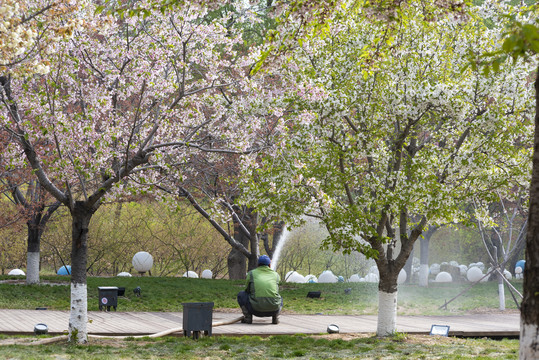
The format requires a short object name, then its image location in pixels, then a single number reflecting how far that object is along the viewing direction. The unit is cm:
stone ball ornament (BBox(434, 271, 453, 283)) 3262
